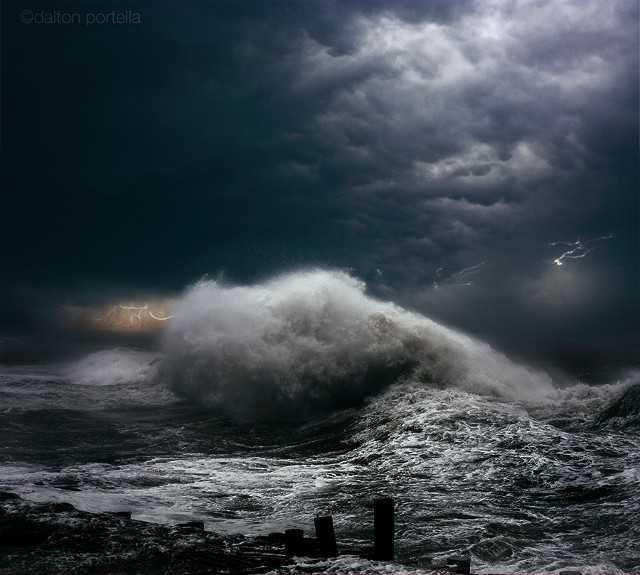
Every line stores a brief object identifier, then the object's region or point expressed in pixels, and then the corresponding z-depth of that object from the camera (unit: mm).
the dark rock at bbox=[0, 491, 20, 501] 8216
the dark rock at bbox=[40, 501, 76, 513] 7746
